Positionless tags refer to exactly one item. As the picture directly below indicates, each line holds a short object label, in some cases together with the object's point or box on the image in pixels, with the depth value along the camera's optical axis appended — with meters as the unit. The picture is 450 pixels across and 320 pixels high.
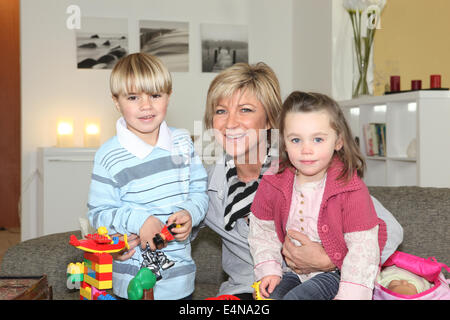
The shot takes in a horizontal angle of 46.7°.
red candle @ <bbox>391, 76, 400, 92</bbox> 3.92
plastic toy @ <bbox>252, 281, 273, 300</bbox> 1.43
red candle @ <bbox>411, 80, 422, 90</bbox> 3.77
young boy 1.49
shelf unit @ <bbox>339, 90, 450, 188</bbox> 3.43
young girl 1.40
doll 1.53
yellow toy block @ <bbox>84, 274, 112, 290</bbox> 1.22
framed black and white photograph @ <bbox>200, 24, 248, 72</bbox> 4.99
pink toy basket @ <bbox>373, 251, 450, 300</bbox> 1.45
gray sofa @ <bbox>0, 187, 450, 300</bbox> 1.84
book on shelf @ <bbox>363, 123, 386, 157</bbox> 4.04
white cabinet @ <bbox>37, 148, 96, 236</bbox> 4.14
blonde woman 1.72
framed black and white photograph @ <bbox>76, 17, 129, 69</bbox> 4.77
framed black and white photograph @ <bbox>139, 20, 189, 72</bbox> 4.87
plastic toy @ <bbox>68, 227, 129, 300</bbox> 1.22
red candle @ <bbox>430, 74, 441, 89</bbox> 3.58
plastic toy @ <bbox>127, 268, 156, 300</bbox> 1.16
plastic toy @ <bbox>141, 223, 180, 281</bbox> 1.47
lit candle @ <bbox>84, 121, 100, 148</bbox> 4.57
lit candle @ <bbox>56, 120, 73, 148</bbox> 4.53
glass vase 4.30
